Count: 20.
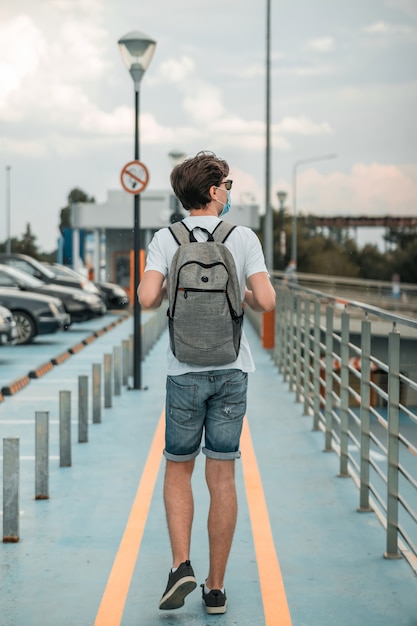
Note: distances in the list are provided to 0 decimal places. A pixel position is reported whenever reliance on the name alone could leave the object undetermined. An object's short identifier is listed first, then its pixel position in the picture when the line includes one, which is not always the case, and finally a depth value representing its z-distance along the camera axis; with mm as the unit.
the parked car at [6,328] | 18031
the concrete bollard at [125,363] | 14712
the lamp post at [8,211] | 89050
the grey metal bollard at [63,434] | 8570
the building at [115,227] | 51500
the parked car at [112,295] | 35719
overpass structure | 116250
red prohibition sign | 14594
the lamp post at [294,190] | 55281
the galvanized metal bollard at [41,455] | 7309
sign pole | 14238
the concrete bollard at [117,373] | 13500
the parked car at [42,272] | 28344
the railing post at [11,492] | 6203
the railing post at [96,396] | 11023
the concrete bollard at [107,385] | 12359
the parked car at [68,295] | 25344
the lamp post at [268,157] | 27500
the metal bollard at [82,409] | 9633
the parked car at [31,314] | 22266
